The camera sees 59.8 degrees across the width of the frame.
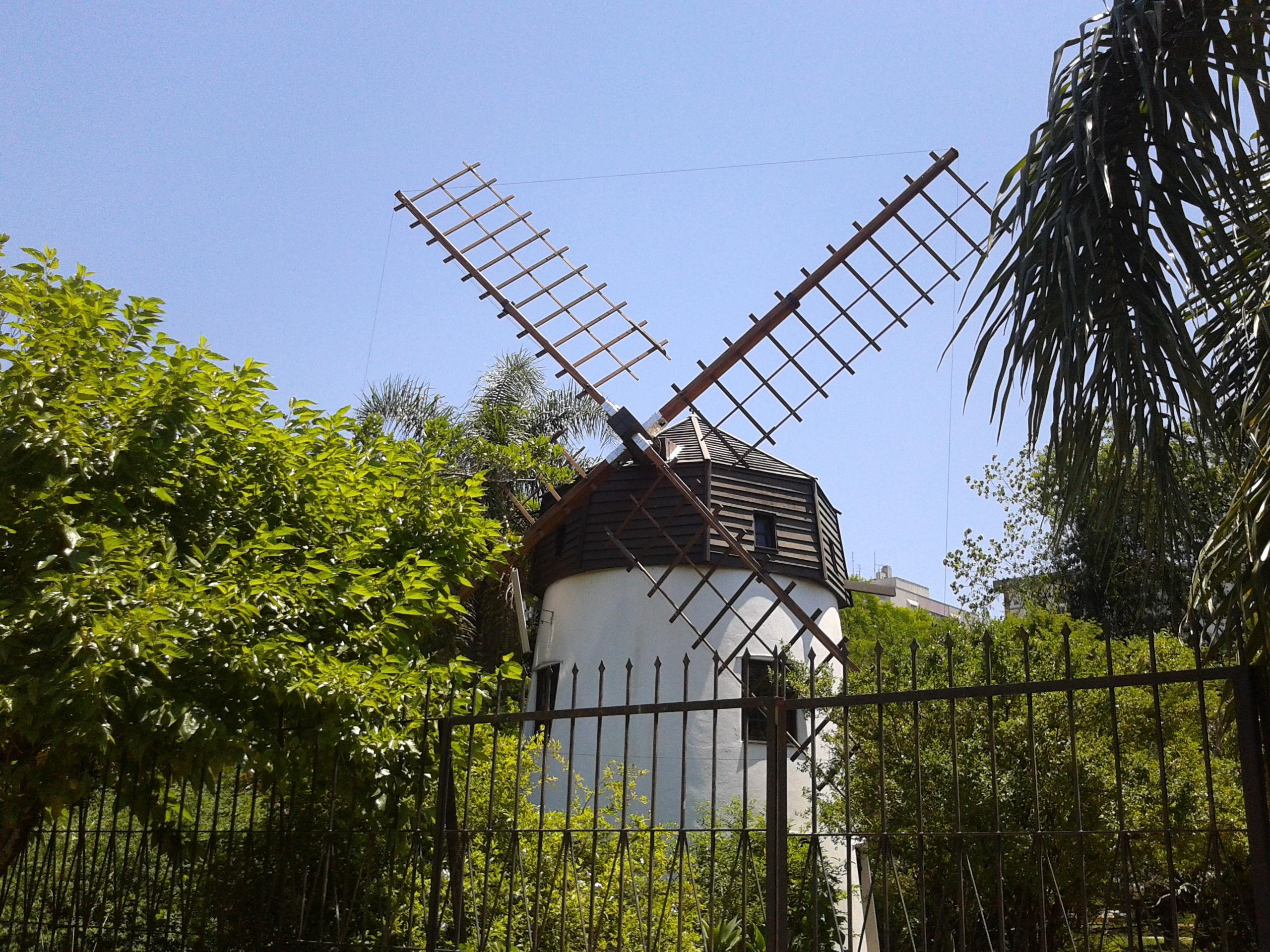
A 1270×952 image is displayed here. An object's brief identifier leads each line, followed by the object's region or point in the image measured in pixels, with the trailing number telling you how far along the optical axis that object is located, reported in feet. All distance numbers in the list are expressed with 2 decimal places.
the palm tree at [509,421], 52.95
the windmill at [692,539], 48.88
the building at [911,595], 153.79
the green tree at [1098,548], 13.25
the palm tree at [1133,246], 12.60
